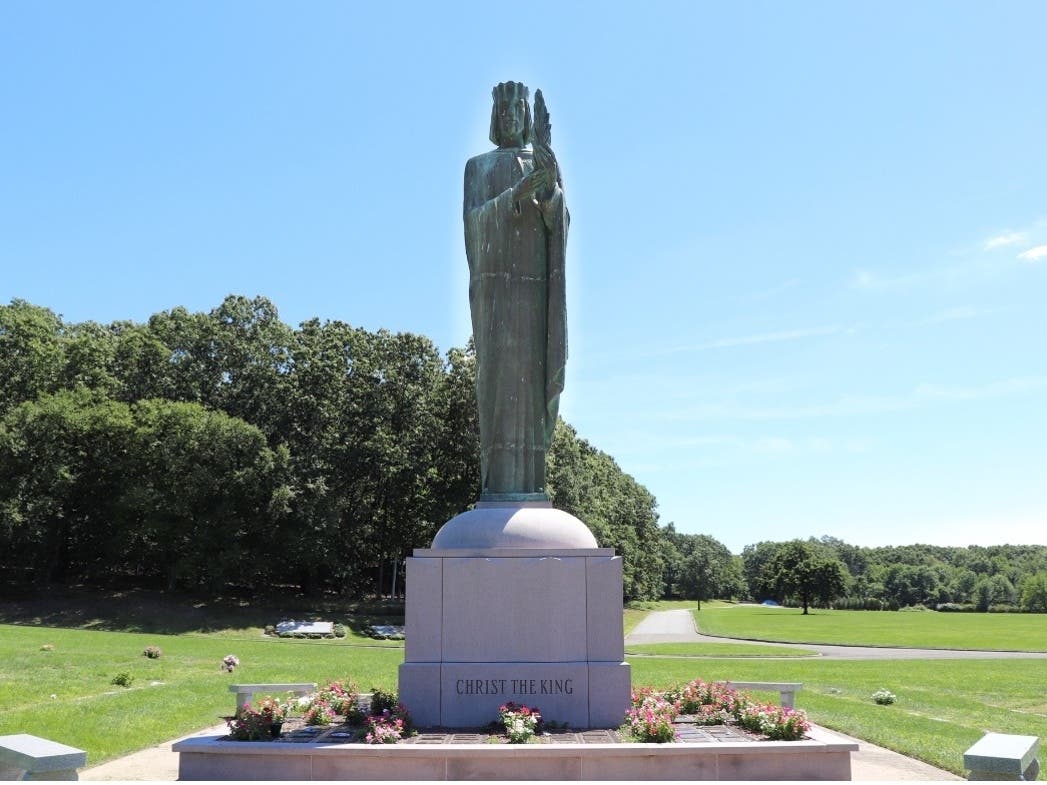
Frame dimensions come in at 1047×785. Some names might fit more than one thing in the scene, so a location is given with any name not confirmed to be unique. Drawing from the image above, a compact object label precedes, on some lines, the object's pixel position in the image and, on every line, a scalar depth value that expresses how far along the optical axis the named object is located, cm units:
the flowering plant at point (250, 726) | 739
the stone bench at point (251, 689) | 954
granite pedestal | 828
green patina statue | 962
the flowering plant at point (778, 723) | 740
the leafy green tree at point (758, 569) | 12902
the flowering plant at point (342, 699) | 831
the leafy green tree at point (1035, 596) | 8419
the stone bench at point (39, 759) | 595
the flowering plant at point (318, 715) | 823
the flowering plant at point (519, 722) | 713
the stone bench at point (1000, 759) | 570
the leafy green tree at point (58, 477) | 3903
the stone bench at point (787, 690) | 952
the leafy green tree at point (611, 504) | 4219
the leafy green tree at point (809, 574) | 8312
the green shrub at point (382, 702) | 823
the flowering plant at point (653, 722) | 716
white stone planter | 674
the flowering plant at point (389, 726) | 716
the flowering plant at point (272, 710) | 761
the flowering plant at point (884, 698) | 1524
